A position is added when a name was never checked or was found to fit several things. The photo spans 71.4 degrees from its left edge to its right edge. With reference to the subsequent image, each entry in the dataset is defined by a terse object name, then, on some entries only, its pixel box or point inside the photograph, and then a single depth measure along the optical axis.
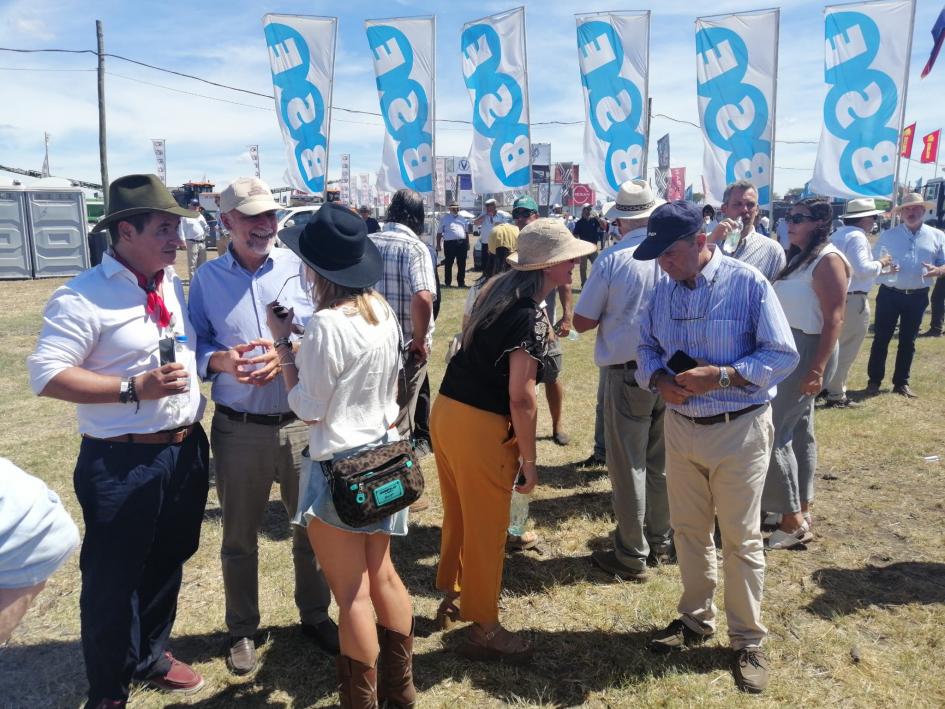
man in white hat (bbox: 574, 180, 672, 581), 3.56
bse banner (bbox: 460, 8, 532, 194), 11.32
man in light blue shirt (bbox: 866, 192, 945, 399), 7.23
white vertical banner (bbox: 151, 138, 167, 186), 27.56
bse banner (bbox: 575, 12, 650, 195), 10.40
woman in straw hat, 2.63
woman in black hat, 2.20
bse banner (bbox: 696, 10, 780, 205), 9.41
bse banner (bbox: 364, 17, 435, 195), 11.16
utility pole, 17.00
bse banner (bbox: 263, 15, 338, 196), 9.97
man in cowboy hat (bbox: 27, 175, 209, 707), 2.27
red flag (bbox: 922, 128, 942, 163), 24.41
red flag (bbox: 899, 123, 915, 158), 22.59
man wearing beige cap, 2.76
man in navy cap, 2.64
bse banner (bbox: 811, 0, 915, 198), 8.62
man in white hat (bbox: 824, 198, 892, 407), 6.15
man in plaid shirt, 4.20
